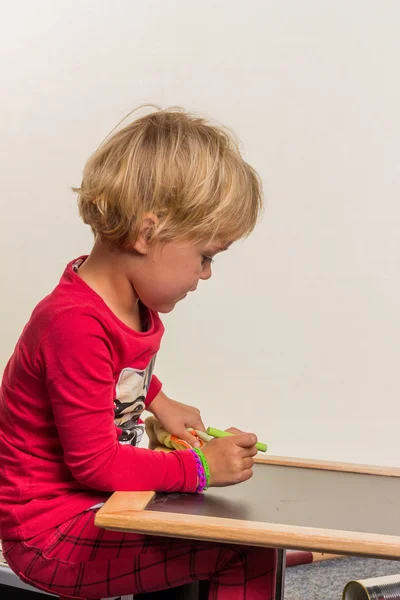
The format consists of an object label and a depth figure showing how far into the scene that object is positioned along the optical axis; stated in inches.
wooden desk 47.8
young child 51.7
